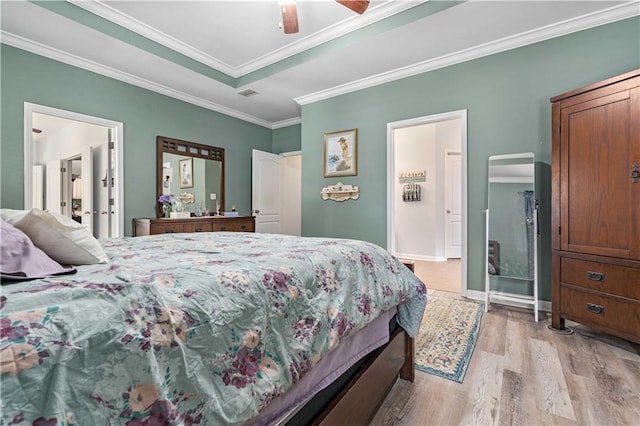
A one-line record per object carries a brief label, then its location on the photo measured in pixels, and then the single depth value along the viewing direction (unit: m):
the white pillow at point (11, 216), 0.89
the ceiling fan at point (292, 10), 2.12
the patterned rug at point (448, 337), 1.90
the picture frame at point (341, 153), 4.16
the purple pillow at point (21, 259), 0.69
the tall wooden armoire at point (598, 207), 2.06
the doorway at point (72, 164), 3.21
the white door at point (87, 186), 4.09
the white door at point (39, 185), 5.80
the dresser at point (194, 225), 3.66
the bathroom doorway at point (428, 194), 5.84
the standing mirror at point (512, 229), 2.89
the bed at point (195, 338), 0.47
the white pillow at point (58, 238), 0.88
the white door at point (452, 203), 5.95
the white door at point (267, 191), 5.23
